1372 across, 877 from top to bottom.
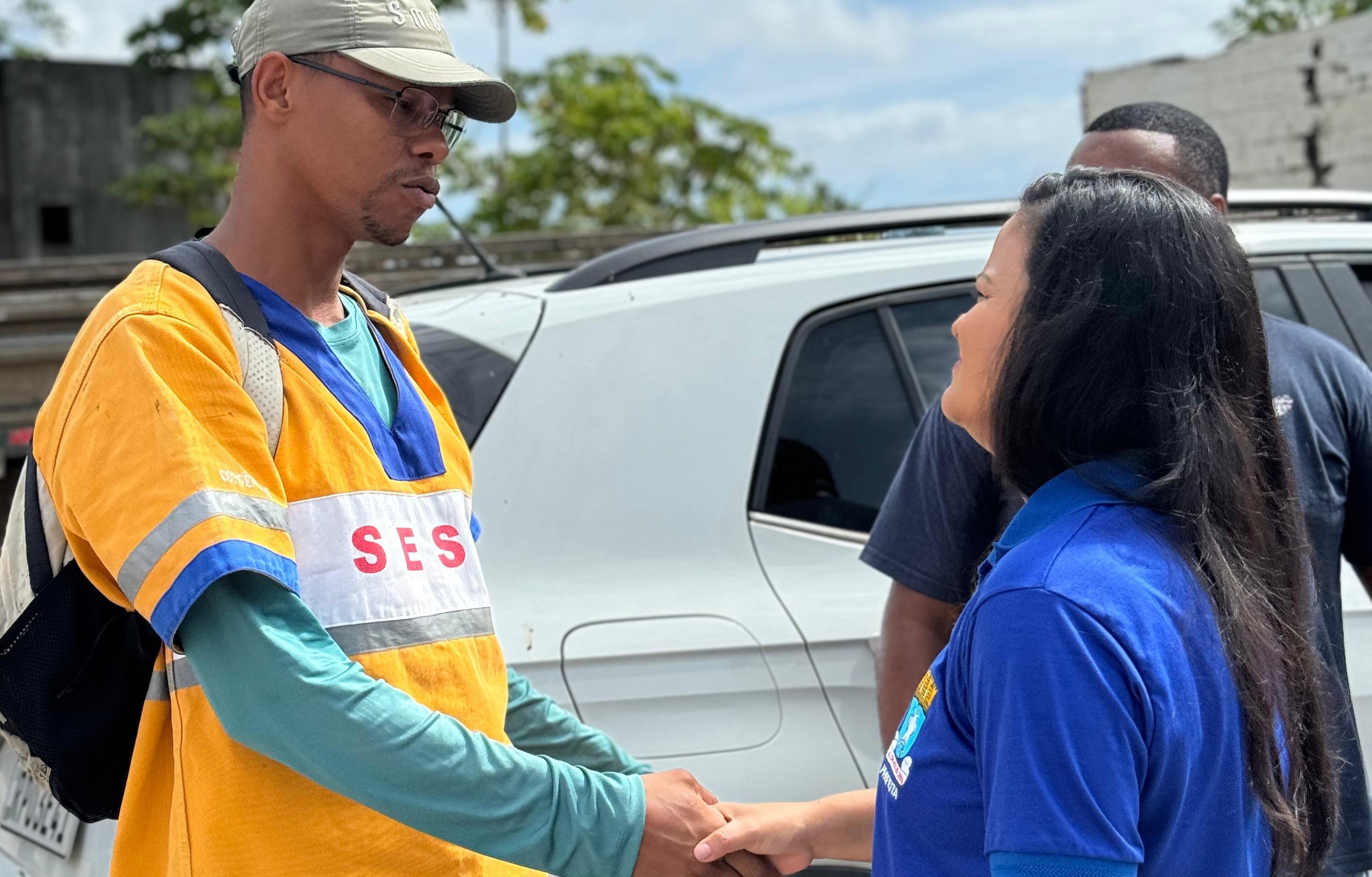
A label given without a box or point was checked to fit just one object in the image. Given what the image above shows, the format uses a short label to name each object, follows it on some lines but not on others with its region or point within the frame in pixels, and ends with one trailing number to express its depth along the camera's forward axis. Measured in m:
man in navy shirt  2.02
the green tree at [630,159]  15.42
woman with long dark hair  1.10
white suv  2.25
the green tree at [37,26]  20.50
